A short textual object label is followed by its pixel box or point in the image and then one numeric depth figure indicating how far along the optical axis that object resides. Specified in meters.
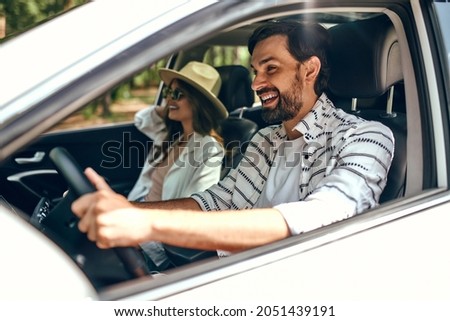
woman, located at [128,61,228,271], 3.21
